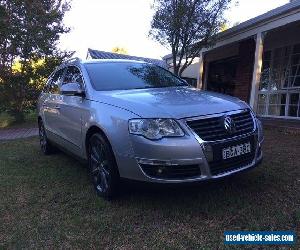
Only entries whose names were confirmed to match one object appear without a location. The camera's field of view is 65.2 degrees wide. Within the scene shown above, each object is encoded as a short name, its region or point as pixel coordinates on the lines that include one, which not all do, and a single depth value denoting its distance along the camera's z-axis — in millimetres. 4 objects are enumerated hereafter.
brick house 6460
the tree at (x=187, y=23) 7906
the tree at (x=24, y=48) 8563
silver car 2347
